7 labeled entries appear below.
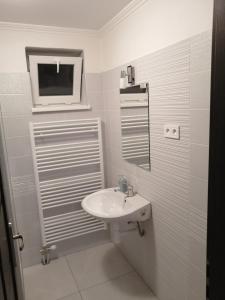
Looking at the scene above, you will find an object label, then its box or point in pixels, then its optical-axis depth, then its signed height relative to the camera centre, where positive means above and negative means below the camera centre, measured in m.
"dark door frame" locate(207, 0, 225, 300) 0.67 -0.20
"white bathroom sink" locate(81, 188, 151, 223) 1.86 -0.86
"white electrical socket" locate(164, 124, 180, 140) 1.53 -0.18
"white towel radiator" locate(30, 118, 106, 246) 2.39 -0.68
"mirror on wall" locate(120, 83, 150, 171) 1.91 -0.16
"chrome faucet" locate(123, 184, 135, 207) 2.17 -0.79
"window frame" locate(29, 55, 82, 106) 2.32 +0.31
